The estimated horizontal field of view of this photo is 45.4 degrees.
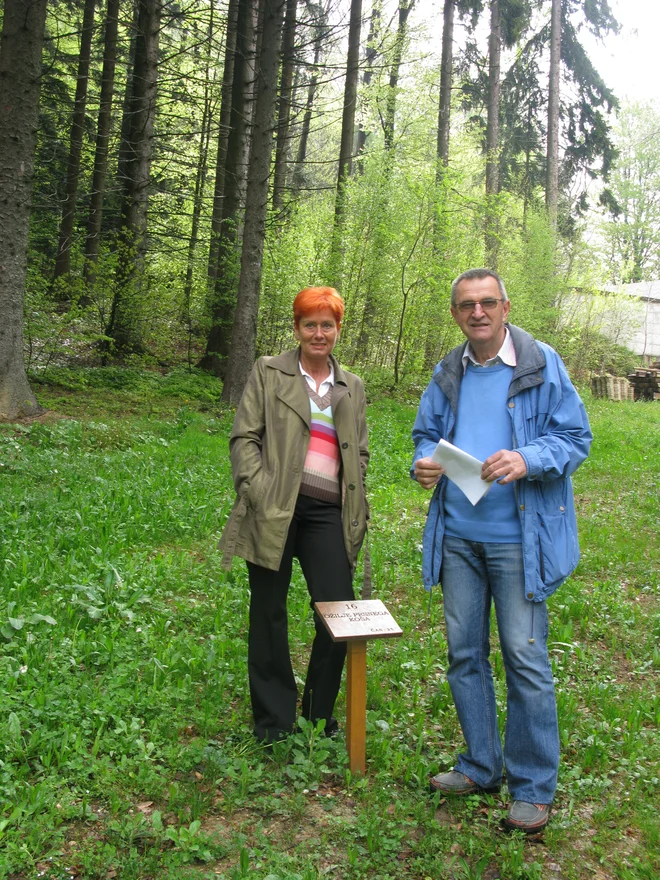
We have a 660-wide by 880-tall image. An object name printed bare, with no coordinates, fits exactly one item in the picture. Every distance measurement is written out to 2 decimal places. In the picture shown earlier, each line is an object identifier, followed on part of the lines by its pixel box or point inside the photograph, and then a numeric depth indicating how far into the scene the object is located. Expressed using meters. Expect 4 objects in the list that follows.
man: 3.21
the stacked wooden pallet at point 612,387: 25.55
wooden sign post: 3.50
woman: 3.68
